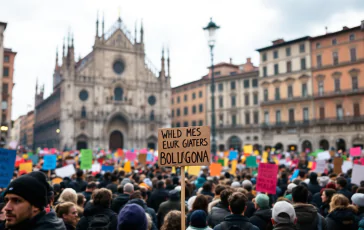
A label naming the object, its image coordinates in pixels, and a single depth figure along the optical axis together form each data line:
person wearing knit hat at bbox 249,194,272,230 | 5.26
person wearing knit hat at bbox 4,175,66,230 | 2.59
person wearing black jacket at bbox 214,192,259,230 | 4.41
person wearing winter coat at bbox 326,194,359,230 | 5.13
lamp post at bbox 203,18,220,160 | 19.77
